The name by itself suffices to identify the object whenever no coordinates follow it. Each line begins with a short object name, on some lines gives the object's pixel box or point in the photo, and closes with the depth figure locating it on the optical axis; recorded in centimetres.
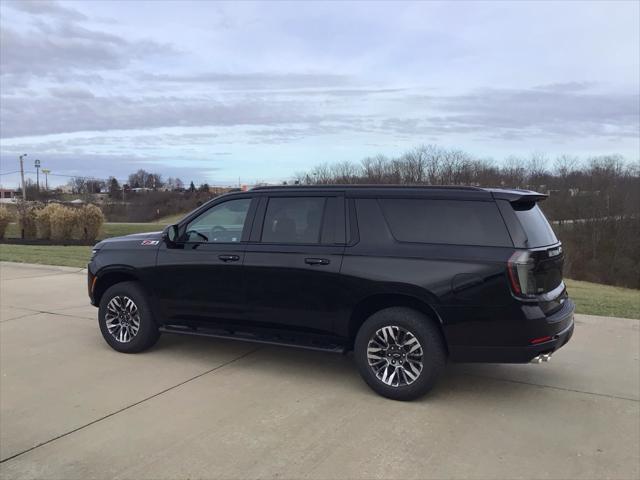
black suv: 433
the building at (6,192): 10031
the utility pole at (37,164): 6450
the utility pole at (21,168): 6242
